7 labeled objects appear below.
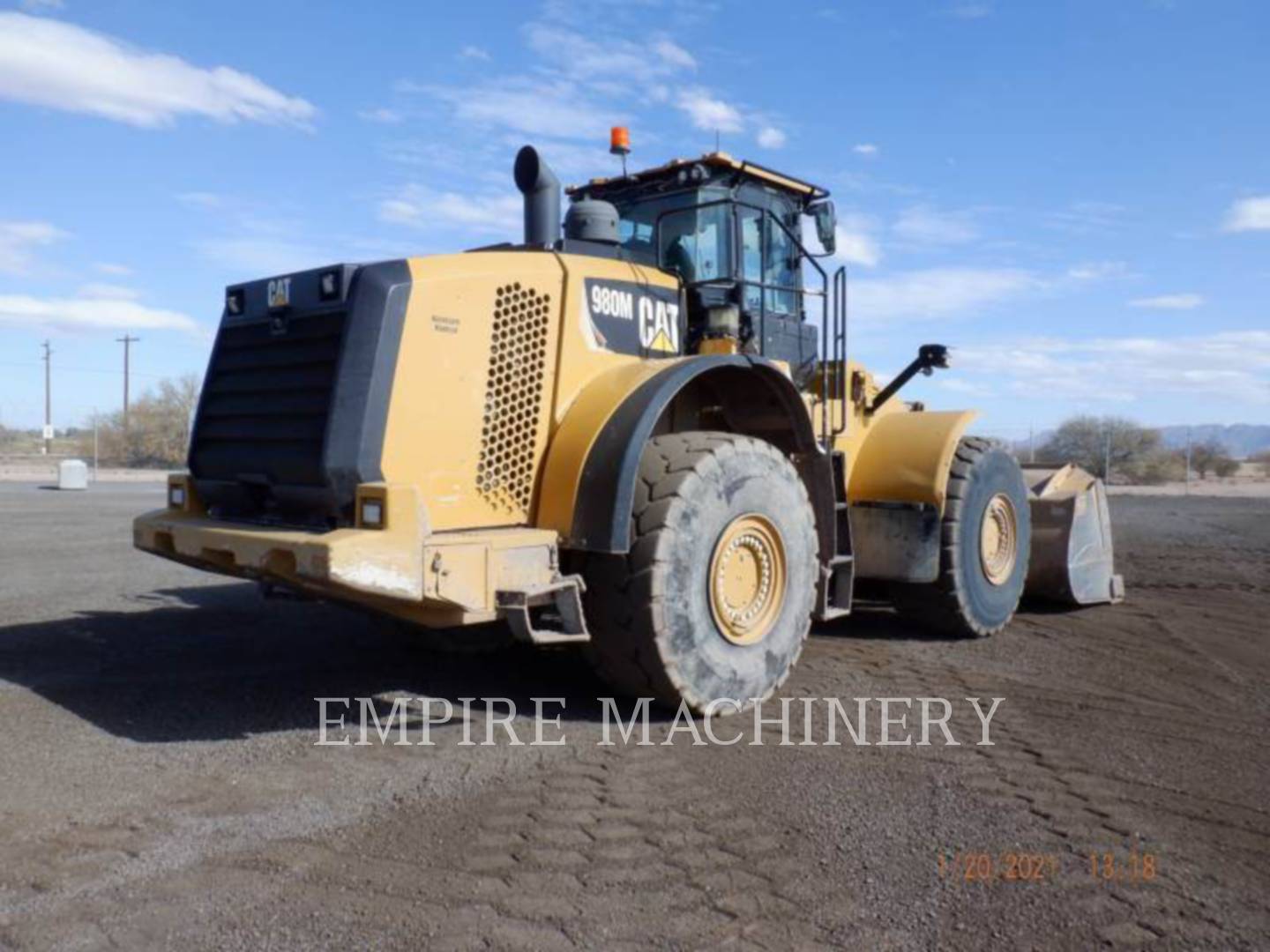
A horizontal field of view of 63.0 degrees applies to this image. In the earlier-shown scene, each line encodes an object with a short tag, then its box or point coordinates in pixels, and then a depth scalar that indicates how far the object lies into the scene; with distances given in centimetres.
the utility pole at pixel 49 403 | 6308
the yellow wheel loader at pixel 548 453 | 427
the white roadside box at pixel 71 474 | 2861
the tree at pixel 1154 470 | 3881
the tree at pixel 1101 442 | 3939
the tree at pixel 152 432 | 5612
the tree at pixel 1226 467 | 4278
